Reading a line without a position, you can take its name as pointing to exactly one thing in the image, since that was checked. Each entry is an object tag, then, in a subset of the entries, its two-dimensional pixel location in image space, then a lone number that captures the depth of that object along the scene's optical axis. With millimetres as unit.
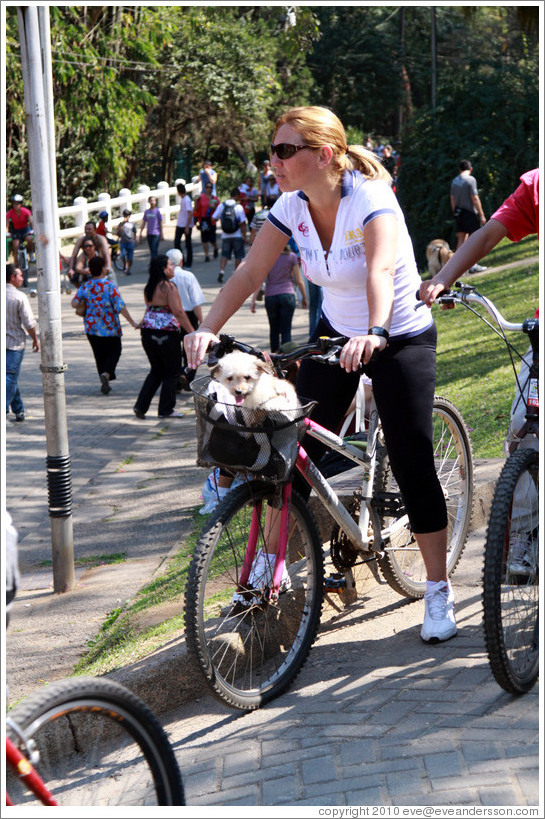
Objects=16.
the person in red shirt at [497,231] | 3566
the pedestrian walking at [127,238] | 24469
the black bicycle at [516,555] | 3293
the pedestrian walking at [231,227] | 21000
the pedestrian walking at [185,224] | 24125
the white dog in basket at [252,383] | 3361
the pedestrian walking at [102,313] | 13344
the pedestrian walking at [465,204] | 19812
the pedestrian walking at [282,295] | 12828
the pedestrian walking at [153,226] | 25000
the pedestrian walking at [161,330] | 11766
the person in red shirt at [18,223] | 23609
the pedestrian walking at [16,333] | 12172
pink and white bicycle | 3348
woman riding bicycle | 3535
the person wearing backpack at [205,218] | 25562
